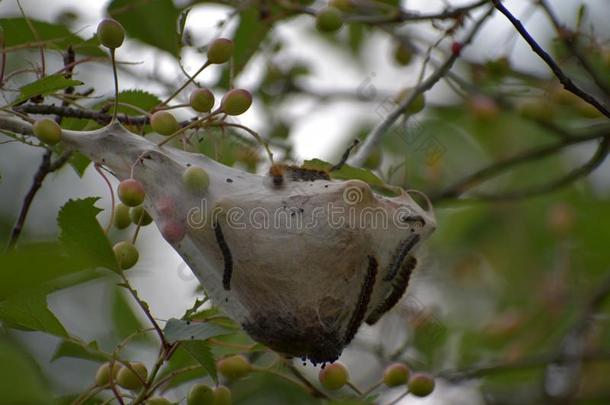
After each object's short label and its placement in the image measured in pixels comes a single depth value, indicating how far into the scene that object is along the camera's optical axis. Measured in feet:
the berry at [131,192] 13.21
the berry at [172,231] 14.01
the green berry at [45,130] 13.48
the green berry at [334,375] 16.16
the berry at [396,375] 16.81
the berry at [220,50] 14.87
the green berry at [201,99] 14.47
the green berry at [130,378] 14.79
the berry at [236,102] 14.17
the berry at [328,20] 19.48
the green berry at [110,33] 13.91
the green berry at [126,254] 14.65
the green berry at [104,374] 15.35
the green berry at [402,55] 27.35
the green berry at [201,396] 14.62
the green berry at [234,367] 16.22
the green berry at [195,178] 13.75
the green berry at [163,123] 14.49
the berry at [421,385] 16.67
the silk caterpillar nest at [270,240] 14.15
